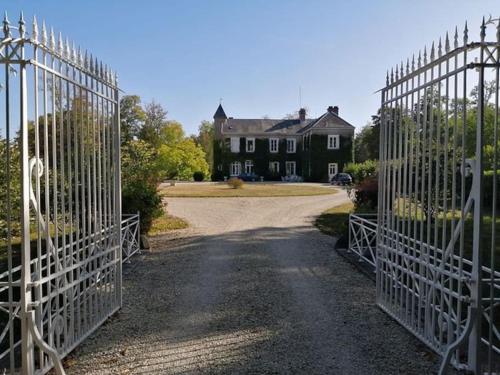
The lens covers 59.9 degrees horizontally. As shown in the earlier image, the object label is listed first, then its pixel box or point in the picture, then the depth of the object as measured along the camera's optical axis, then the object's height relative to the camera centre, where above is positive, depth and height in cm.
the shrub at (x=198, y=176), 4881 -3
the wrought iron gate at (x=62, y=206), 321 -26
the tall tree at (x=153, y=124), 4300 +539
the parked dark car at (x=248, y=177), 4731 -15
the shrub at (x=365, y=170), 1929 +24
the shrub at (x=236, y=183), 3114 -57
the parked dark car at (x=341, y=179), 3885 -34
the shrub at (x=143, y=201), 1083 -64
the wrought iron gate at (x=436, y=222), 336 -45
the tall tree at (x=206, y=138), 5944 +558
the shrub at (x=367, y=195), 1330 -62
